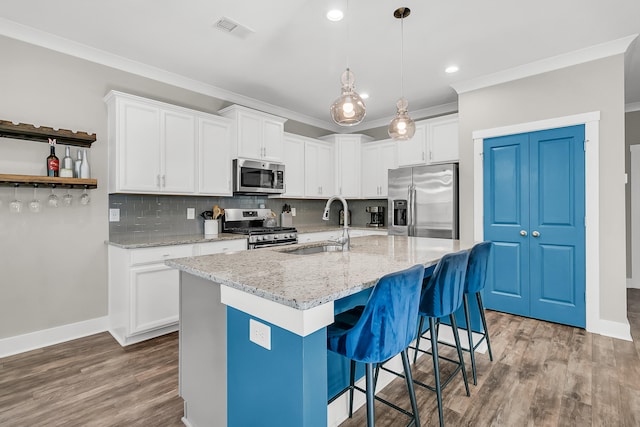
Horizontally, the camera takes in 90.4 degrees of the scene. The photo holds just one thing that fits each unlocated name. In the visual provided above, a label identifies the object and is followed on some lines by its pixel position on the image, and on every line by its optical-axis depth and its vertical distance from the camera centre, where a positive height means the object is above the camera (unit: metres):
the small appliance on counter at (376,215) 5.38 -0.04
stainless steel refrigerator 3.98 +0.16
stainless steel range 3.77 -0.19
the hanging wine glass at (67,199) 2.91 +0.14
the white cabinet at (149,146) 3.02 +0.68
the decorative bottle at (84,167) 2.90 +0.43
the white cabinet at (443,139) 4.23 +1.00
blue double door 3.20 -0.12
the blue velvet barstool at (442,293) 1.79 -0.47
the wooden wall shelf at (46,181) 2.54 +0.28
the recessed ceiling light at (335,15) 2.46 +1.56
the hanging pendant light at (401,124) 2.54 +0.71
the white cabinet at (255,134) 3.87 +1.03
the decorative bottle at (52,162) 2.75 +0.45
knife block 4.84 -0.09
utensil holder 3.75 -0.16
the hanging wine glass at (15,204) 2.61 +0.09
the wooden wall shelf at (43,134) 2.58 +0.69
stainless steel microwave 3.89 +0.47
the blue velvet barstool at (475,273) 2.27 -0.44
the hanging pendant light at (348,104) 2.13 +0.74
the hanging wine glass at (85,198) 2.99 +0.15
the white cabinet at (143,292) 2.83 -0.73
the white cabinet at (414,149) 4.50 +0.93
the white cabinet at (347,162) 5.31 +0.86
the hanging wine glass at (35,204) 2.69 +0.09
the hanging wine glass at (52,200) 2.79 +0.13
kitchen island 1.17 -0.50
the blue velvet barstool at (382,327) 1.28 -0.48
